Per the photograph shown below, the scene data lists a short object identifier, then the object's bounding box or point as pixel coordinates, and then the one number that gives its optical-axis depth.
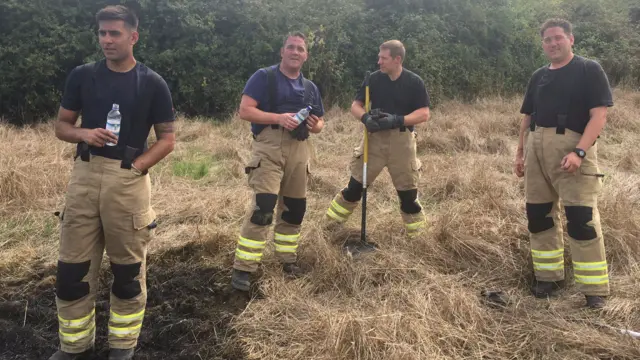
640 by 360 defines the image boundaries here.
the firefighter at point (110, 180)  2.66
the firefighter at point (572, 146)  3.36
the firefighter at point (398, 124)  4.38
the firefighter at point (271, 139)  3.71
